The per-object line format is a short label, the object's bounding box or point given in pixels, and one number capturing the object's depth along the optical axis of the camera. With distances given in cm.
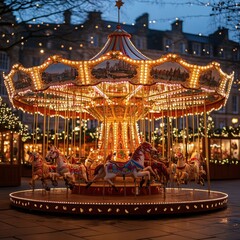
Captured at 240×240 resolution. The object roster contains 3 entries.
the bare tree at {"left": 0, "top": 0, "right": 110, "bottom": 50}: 1377
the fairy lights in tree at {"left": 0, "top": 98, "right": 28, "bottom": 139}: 2464
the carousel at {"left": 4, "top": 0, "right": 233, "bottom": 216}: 1077
